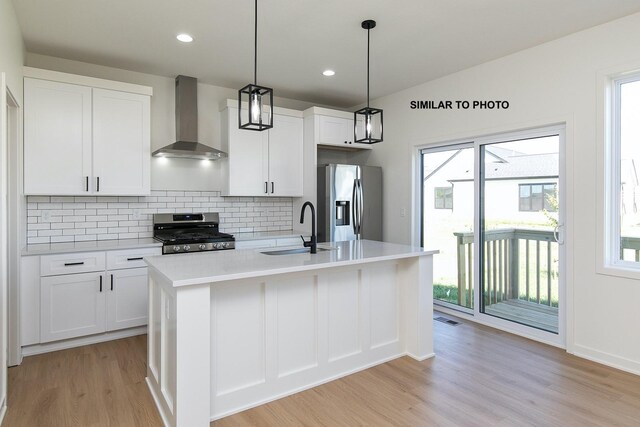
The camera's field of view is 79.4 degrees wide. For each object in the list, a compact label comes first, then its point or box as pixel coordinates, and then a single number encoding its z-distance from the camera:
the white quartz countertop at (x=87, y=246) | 3.32
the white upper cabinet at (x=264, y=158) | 4.54
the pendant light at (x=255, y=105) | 2.52
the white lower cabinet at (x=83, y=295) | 3.27
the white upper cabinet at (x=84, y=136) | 3.44
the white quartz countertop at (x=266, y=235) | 4.43
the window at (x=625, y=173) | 3.05
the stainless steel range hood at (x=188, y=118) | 4.26
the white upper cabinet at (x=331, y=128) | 4.89
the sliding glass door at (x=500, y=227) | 3.59
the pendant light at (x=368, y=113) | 2.99
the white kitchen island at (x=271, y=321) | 2.09
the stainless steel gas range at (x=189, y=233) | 3.85
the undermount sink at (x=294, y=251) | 3.05
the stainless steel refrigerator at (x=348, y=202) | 4.72
